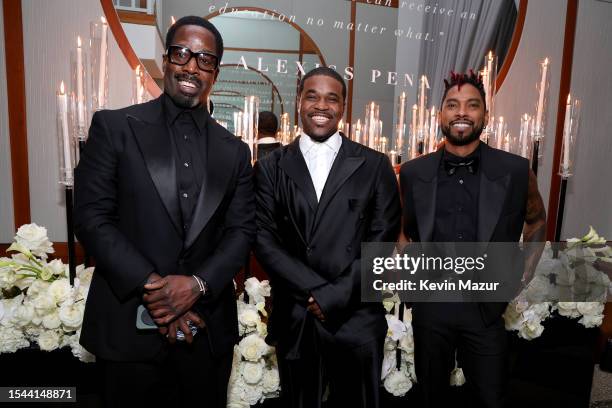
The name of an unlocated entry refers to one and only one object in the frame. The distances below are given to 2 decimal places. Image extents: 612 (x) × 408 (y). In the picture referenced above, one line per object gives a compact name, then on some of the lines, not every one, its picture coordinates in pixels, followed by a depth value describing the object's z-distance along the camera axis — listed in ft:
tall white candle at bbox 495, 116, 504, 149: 9.96
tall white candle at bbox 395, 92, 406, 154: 10.08
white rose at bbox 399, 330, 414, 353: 7.61
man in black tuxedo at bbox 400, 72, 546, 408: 6.08
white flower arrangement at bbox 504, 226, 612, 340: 8.05
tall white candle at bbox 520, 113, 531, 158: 9.56
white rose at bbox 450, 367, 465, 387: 7.84
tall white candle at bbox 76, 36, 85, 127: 6.78
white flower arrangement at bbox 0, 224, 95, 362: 6.75
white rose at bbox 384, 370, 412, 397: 7.42
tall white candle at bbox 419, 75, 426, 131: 10.15
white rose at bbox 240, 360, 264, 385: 6.86
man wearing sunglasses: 4.66
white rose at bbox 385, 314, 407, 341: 7.44
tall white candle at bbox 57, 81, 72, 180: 6.58
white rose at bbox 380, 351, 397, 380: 7.41
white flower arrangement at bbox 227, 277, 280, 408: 6.92
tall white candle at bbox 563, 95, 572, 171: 8.36
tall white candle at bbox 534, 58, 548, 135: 8.84
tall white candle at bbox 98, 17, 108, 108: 6.84
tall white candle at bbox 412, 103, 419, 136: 10.77
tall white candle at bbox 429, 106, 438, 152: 11.96
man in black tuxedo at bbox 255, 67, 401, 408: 5.69
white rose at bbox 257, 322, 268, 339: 7.25
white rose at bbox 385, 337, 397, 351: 7.52
